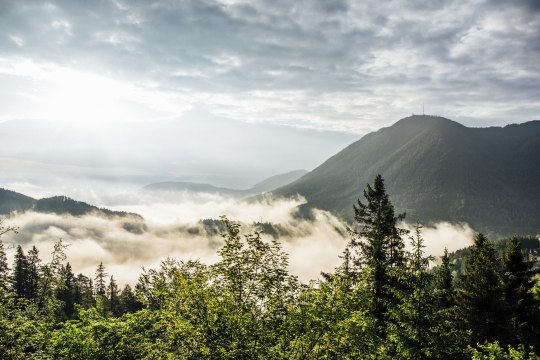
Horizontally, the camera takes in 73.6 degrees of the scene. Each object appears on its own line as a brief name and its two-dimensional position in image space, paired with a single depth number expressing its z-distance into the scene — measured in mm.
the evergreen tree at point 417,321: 16688
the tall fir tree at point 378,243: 26688
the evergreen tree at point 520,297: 26359
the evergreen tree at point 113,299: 98500
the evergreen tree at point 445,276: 33250
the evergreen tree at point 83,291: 90500
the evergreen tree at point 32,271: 80812
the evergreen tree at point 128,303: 101375
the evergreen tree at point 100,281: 100231
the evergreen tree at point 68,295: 87300
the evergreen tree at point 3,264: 73038
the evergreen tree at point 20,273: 78438
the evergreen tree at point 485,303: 26844
